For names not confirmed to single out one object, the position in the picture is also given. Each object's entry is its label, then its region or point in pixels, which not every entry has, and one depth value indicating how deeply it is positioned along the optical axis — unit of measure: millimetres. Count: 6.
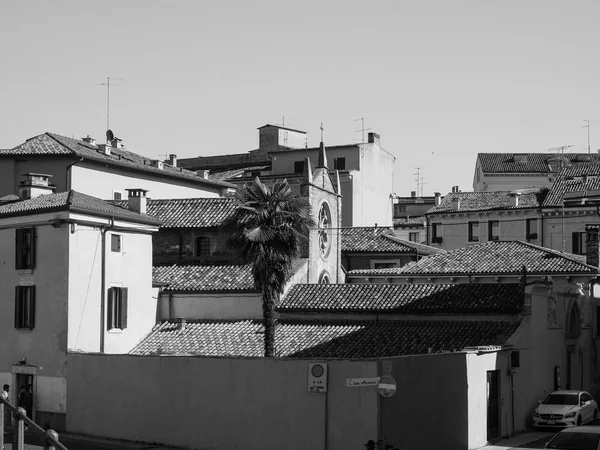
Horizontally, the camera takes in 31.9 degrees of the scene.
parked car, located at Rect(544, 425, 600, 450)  26562
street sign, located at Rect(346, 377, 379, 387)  28427
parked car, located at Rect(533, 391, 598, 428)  35875
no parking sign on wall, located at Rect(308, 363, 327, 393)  29562
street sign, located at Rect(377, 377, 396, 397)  27578
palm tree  42125
